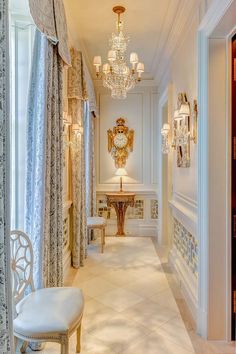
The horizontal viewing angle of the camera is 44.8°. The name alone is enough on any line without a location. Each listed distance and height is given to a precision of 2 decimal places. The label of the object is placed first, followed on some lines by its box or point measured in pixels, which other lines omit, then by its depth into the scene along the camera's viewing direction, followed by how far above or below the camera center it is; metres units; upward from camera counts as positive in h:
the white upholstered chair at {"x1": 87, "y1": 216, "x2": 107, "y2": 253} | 4.92 -0.94
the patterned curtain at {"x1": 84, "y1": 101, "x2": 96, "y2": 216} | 5.47 +0.12
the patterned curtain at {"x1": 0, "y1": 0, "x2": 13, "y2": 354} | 1.30 -0.12
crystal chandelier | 3.59 +1.33
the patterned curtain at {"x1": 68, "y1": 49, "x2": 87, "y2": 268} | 4.04 +0.01
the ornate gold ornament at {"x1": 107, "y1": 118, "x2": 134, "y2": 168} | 6.32 +0.62
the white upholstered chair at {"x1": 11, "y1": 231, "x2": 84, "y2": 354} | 1.78 -0.94
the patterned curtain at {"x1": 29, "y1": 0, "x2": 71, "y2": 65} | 2.13 +1.23
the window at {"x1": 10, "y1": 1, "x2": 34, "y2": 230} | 2.60 +0.58
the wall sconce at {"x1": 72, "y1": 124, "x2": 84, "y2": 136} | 4.05 +0.58
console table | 5.92 -0.70
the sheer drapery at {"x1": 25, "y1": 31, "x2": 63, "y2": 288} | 2.43 +0.07
